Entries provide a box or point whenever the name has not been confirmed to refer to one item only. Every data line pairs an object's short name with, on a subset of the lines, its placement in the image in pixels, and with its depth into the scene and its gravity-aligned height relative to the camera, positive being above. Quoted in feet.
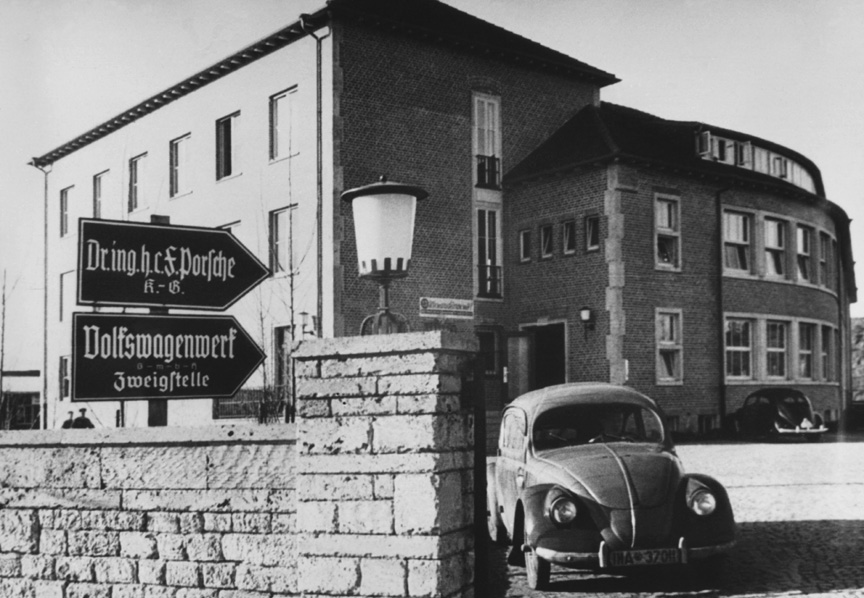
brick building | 78.02 +12.86
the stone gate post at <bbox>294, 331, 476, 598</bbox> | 17.84 -1.97
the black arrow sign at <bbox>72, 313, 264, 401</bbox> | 21.03 +0.07
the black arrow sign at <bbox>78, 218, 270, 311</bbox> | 21.36 +2.08
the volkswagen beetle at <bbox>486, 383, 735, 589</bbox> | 24.71 -3.47
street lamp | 21.42 +2.74
